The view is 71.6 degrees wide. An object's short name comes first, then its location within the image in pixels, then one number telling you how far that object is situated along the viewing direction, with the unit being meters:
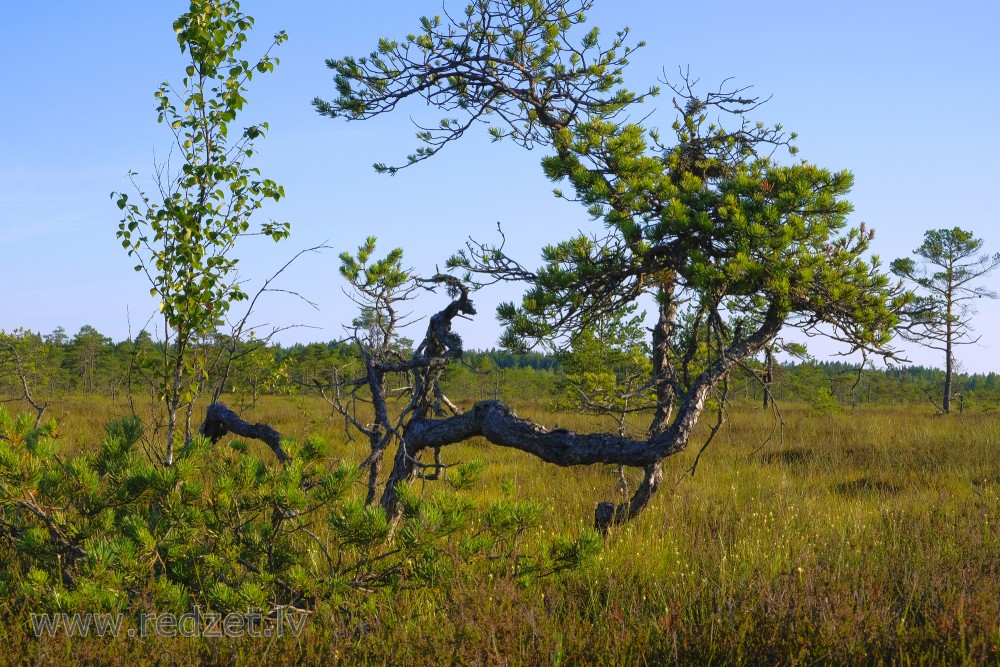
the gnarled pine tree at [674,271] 4.72
